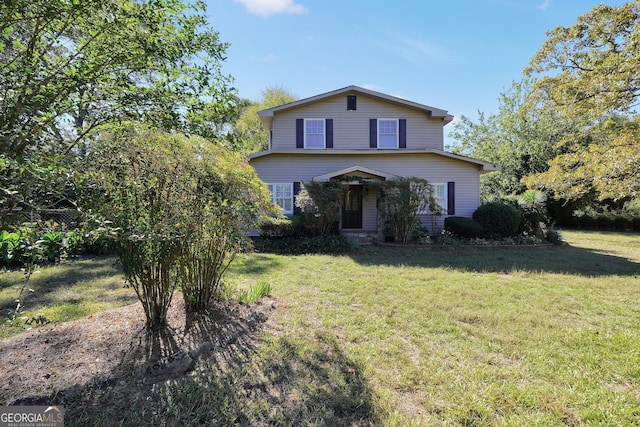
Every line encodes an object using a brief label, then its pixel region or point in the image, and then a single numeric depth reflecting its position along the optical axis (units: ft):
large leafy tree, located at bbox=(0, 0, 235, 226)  7.16
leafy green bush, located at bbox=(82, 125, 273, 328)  9.50
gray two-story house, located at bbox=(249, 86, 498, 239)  43.34
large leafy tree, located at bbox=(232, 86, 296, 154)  91.86
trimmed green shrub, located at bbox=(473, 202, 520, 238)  38.45
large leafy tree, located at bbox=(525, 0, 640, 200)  24.27
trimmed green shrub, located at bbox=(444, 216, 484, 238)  38.58
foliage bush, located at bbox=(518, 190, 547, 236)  41.34
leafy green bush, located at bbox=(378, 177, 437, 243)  35.27
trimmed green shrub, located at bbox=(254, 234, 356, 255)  32.81
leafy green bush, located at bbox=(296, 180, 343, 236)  35.19
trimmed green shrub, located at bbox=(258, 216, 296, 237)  35.76
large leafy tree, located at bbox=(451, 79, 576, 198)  68.69
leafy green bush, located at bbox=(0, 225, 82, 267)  5.74
